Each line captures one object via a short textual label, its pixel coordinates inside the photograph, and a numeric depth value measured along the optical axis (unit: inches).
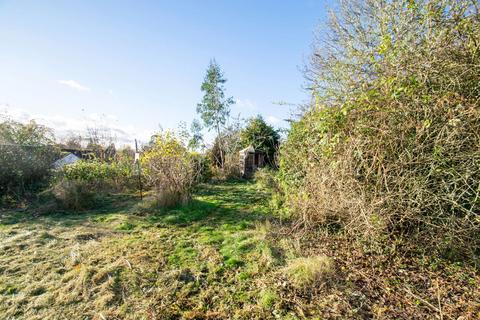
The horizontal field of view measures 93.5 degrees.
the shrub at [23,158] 323.9
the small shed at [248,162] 557.5
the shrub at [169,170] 273.3
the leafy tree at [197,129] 740.0
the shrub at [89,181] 281.6
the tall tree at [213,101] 716.7
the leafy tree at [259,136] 600.1
